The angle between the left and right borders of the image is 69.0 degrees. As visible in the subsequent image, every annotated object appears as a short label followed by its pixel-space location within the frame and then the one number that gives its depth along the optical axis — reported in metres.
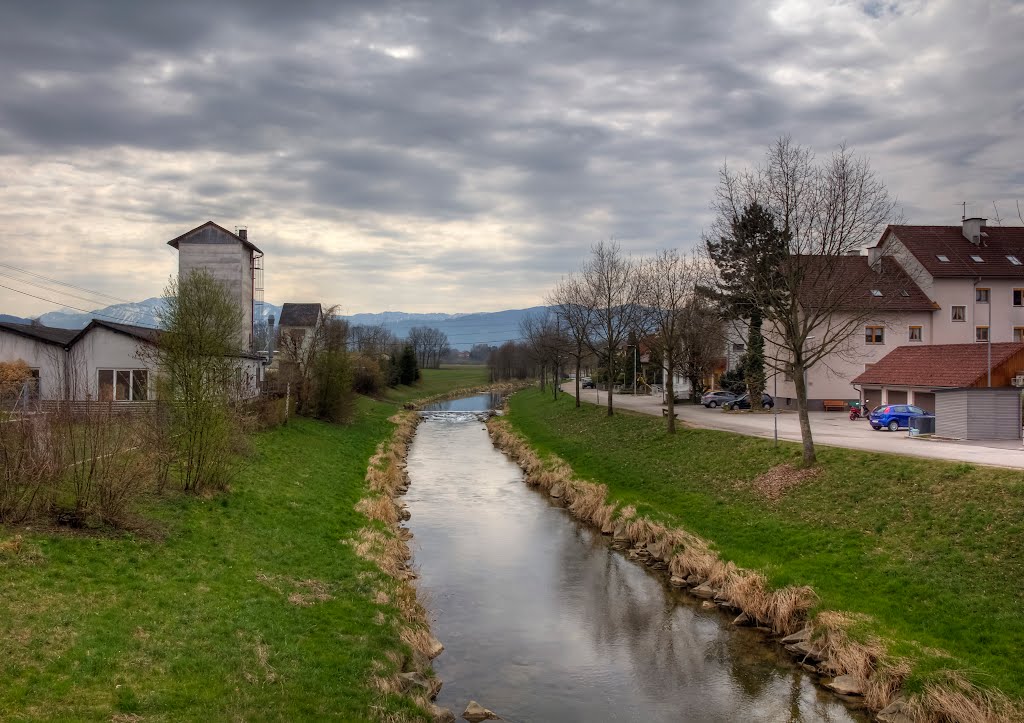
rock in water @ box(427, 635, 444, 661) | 15.02
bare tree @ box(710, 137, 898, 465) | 23.44
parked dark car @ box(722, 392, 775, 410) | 51.34
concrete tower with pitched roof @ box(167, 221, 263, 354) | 55.00
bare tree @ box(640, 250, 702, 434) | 40.44
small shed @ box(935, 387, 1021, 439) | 26.86
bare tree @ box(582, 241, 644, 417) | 50.34
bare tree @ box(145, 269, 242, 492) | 20.80
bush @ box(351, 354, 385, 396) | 75.62
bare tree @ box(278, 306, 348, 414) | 47.78
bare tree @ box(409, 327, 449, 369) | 184.12
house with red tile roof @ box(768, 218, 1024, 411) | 49.81
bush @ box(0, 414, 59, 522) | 14.63
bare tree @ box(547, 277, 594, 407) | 54.03
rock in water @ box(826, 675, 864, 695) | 13.26
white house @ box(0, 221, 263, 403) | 37.78
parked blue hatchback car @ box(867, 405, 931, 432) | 34.61
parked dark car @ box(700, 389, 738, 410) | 55.84
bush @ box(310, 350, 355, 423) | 47.88
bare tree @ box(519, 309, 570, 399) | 68.42
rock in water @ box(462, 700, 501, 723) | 12.49
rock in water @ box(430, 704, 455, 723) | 11.95
